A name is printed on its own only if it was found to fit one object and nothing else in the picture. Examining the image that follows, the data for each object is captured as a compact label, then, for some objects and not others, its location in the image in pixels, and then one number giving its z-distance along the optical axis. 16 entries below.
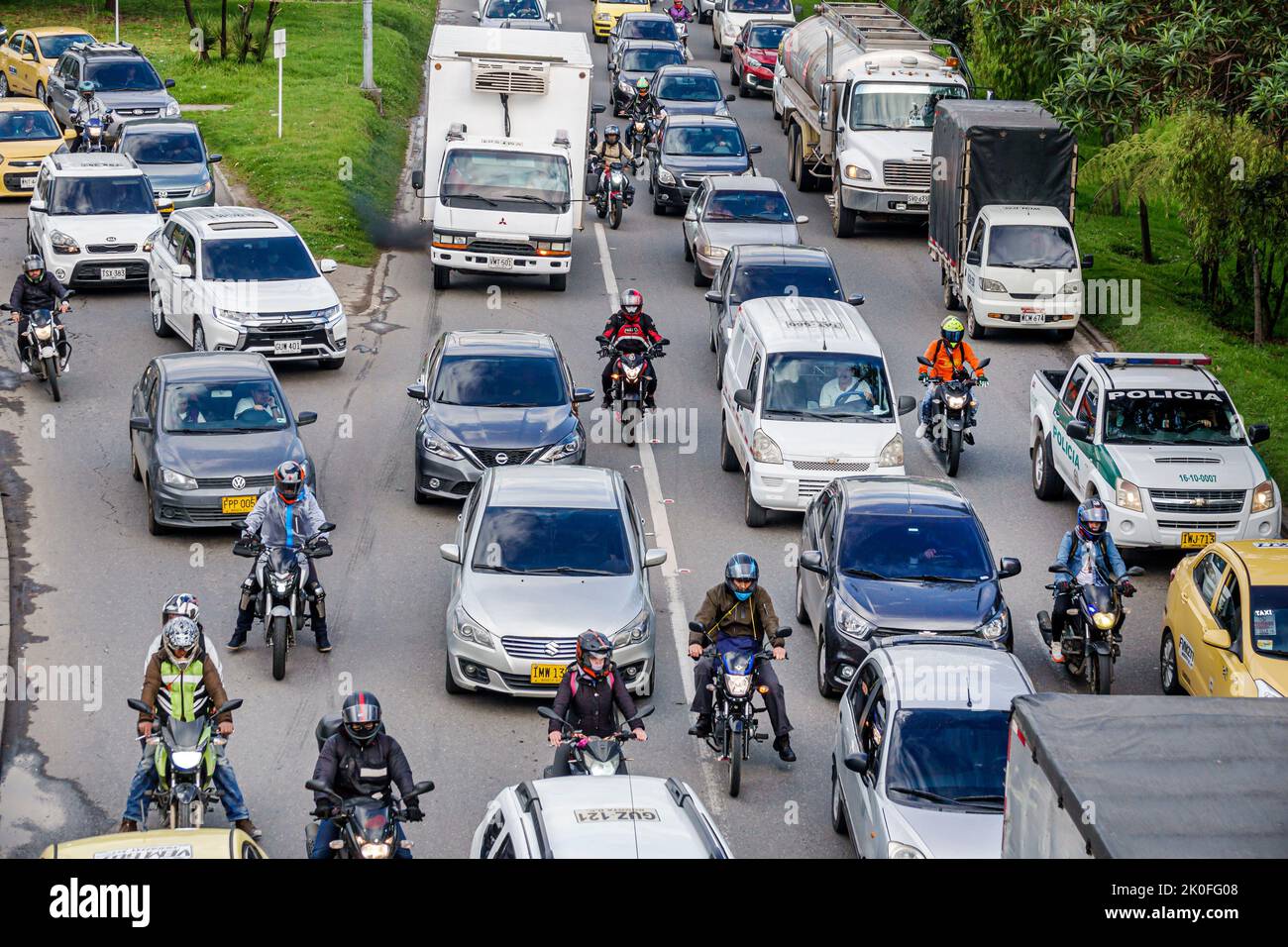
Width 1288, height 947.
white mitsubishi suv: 25.19
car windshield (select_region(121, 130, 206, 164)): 34.56
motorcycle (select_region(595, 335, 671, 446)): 23.02
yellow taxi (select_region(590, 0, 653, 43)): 56.66
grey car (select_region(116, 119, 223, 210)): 33.72
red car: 49.44
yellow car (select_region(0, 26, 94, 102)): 44.25
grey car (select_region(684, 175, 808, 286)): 30.14
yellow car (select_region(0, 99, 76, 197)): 36.28
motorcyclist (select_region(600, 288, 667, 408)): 23.05
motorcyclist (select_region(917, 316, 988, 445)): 22.62
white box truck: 29.64
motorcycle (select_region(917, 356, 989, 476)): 22.52
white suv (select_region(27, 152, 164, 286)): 29.52
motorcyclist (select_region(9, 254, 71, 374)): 24.27
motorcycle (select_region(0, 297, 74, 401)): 24.36
